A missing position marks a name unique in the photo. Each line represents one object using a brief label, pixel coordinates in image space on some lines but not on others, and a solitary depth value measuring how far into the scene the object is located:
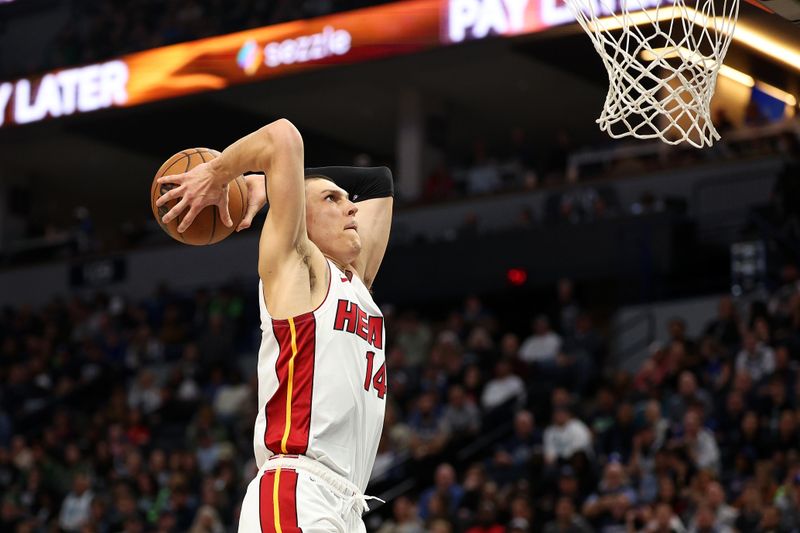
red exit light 17.08
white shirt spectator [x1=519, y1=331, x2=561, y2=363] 14.69
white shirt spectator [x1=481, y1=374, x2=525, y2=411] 13.95
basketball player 4.36
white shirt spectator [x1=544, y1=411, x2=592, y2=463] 12.11
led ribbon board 16.36
